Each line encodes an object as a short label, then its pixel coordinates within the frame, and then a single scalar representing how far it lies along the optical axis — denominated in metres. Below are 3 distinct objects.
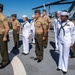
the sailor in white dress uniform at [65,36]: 2.30
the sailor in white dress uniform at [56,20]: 3.45
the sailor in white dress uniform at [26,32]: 3.29
